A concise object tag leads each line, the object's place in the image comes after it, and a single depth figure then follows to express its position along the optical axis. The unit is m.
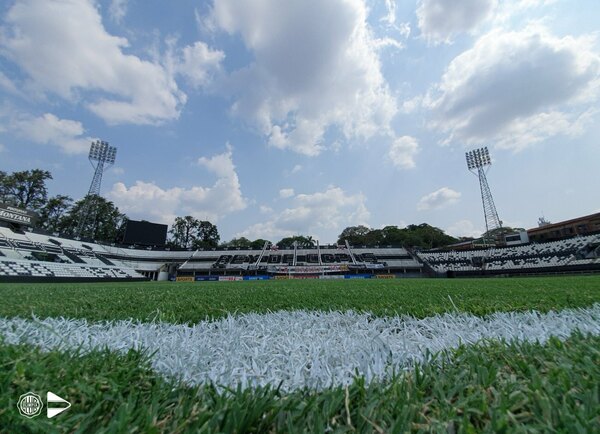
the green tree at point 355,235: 55.34
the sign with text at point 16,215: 23.38
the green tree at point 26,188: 32.84
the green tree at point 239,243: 56.76
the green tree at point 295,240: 56.84
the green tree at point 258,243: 56.51
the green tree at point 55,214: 37.34
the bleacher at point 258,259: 20.25
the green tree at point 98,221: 39.44
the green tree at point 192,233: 52.28
